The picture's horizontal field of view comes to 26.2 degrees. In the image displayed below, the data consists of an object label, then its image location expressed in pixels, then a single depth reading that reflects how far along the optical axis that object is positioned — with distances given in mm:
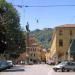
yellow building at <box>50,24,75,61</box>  47734
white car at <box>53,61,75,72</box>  24046
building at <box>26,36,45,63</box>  86224
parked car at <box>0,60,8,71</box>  27357
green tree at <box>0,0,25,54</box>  34072
